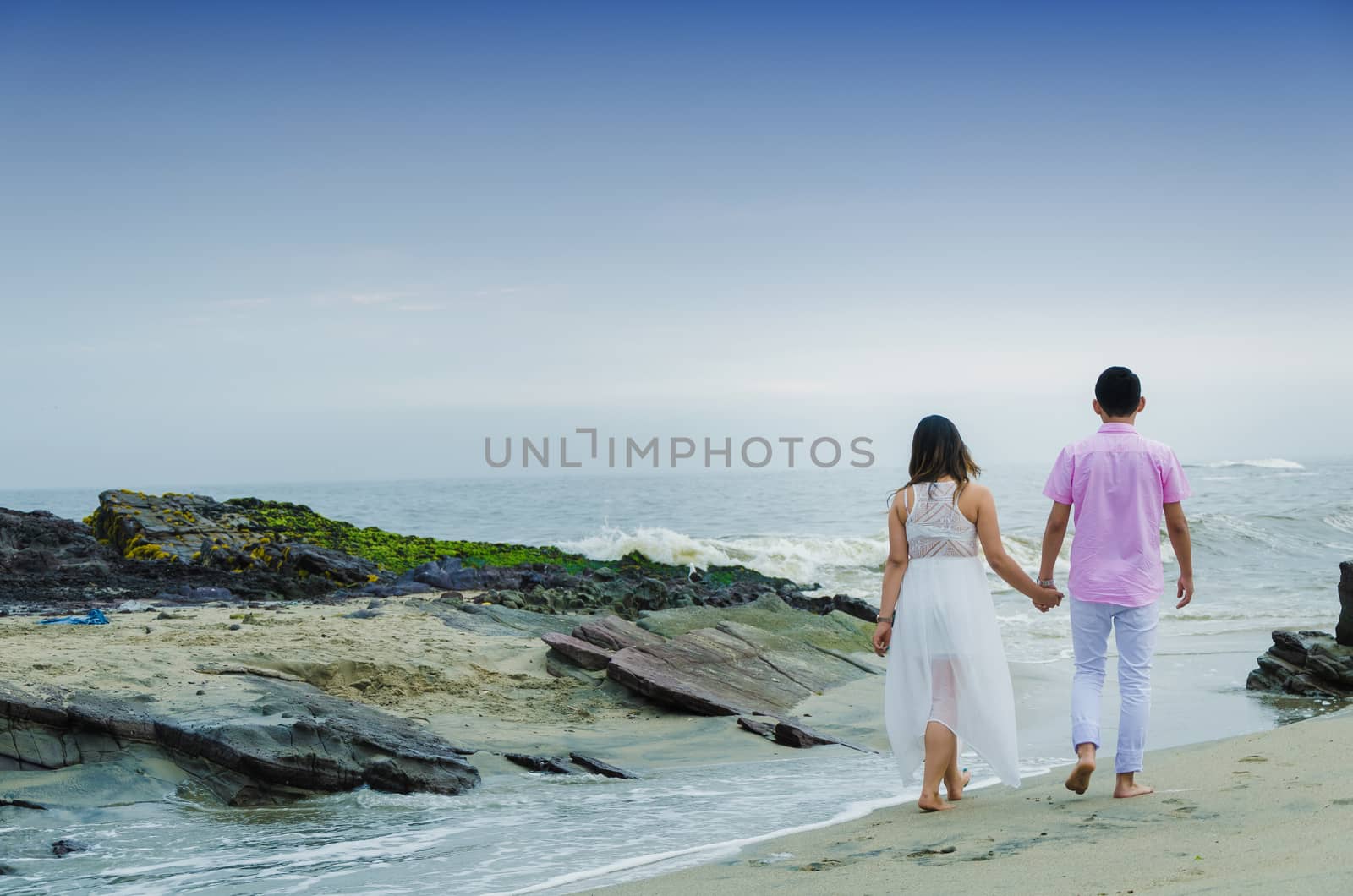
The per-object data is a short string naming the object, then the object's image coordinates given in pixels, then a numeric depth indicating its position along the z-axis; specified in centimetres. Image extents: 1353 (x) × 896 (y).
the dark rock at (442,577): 1491
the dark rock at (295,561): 1579
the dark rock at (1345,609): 959
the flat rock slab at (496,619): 1082
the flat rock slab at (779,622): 1116
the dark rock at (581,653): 937
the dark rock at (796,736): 777
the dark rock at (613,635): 990
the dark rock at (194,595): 1315
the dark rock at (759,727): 795
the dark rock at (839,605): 1373
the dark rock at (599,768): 685
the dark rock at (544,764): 691
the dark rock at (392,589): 1398
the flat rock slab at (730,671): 859
